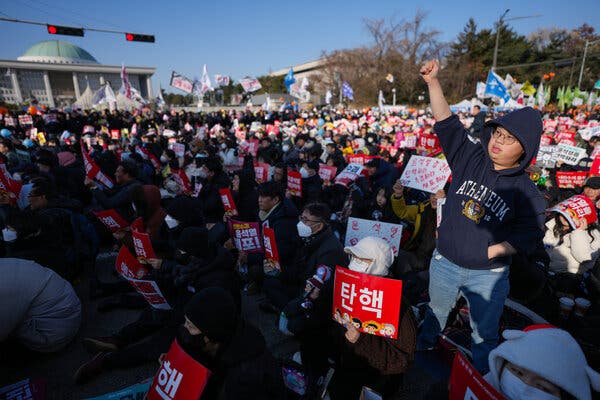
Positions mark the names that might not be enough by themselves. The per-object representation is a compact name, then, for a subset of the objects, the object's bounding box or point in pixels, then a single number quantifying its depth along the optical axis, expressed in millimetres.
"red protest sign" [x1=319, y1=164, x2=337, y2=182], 6758
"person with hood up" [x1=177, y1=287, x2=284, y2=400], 1979
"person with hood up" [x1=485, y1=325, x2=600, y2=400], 1297
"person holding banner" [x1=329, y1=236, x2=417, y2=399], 2182
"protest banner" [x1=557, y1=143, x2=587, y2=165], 7254
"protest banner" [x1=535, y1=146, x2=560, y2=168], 7688
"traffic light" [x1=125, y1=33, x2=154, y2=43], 16750
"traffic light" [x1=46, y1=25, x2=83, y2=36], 14555
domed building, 49719
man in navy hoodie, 1925
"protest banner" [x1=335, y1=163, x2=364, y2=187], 6129
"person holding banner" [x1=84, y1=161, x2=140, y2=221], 4922
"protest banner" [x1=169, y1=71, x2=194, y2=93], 20819
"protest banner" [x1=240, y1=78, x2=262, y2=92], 21391
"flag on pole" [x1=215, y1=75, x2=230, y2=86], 24156
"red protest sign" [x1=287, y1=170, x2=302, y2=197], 5917
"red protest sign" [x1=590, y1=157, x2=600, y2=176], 5905
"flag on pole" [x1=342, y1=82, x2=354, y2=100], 24462
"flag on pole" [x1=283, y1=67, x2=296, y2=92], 22634
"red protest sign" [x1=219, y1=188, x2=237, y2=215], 4797
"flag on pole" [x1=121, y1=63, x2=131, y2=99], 21288
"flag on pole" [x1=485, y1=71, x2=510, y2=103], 13734
